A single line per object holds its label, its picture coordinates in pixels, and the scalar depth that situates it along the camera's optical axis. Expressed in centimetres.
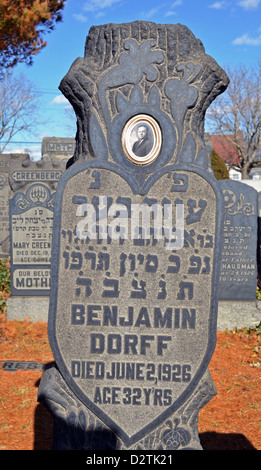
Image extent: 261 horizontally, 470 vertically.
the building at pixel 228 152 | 4062
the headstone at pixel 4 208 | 1201
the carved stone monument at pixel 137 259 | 314
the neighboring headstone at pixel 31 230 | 812
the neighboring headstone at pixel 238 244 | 772
